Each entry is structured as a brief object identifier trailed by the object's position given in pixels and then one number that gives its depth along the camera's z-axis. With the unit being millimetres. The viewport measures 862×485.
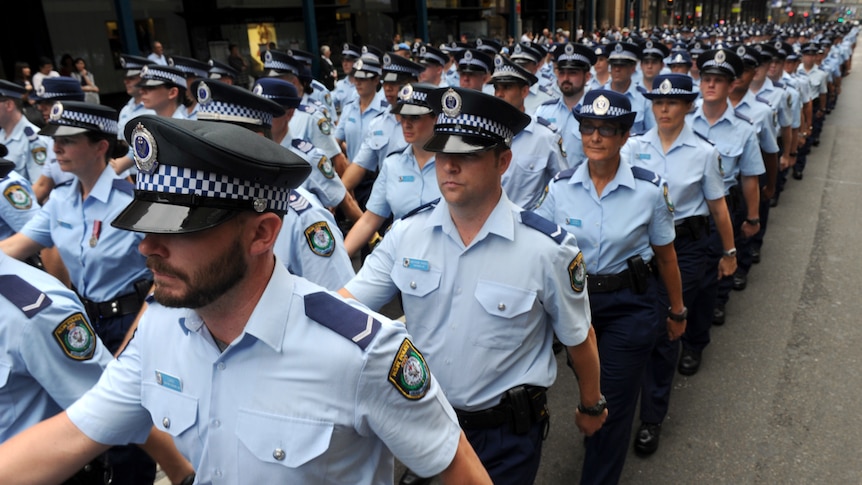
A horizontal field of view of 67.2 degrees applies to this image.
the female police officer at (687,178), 4395
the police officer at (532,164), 4824
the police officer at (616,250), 3332
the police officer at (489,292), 2496
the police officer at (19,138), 6039
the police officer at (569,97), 6453
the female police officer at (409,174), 4164
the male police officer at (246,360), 1459
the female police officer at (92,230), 3463
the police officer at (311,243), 3062
